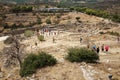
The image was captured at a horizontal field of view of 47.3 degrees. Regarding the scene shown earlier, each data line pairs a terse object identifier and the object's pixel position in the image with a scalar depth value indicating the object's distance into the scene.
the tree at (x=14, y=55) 12.92
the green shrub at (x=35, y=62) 10.86
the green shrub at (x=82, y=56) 11.43
